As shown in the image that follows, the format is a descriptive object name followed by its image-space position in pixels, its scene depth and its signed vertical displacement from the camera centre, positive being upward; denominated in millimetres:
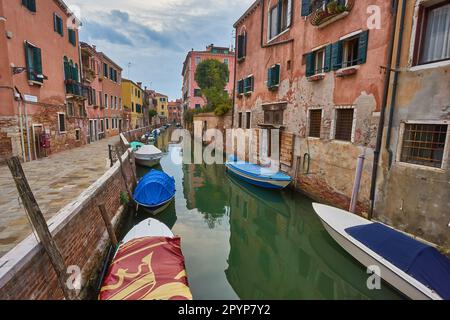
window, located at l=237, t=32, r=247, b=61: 15258 +4542
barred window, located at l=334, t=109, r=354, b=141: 7613 -4
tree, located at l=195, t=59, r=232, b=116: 30281 +5546
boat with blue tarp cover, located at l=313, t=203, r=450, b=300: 3822 -2281
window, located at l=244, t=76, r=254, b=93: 14363 +2161
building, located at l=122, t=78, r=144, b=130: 32375 +2335
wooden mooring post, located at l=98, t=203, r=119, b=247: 5574 -2301
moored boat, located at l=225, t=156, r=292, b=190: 9992 -2225
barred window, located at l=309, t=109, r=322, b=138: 8969 +44
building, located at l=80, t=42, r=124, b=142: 18328 +2191
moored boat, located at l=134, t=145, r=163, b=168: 15211 -2187
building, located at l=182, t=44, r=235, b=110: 36875 +8423
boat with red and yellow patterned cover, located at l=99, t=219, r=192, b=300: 3369 -2244
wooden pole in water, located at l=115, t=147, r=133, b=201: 9008 -2138
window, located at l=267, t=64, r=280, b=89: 11547 +2081
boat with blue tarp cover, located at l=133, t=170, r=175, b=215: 7883 -2343
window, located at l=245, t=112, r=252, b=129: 14633 +127
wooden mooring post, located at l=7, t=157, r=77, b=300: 3109 -1383
